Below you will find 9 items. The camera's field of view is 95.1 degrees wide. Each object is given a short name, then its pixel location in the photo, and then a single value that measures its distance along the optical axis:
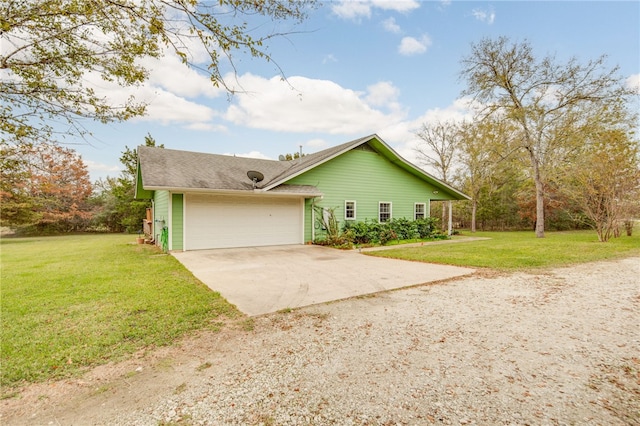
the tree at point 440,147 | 23.16
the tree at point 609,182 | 11.31
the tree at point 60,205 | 18.61
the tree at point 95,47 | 2.97
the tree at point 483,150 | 15.99
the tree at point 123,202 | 22.25
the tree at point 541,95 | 14.16
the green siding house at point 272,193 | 10.27
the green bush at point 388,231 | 12.44
